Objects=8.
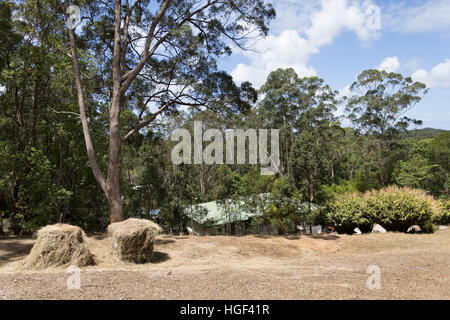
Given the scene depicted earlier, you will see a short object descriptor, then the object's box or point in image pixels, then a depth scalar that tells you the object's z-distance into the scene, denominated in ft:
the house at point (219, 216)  44.98
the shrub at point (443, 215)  44.96
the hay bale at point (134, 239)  22.12
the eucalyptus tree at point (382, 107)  86.33
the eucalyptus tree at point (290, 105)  96.99
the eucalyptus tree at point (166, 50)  31.89
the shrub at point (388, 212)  39.70
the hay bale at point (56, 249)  19.76
